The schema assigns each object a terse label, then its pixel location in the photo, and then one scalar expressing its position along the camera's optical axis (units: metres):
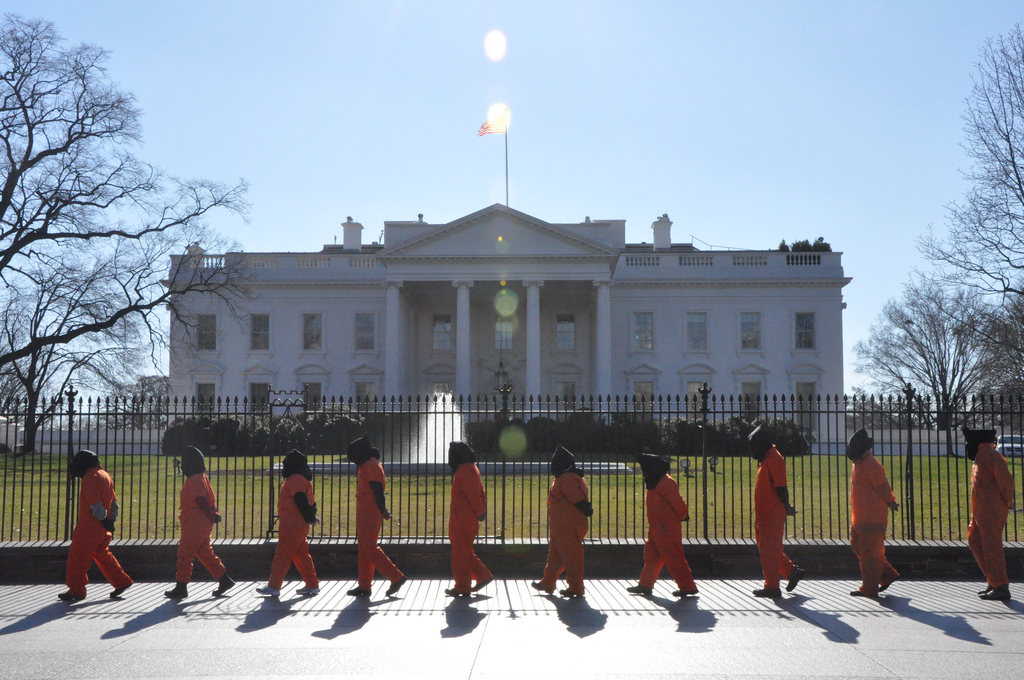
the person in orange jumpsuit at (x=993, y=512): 8.38
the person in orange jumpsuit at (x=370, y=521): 8.53
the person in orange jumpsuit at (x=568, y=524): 8.44
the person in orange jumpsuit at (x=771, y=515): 8.38
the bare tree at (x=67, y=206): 26.44
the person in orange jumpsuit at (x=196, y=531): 8.51
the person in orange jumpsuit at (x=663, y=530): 8.45
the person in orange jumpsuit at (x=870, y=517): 8.40
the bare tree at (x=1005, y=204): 19.27
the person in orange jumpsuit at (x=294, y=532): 8.43
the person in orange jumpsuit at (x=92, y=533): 8.39
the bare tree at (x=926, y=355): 50.91
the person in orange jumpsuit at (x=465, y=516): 8.51
